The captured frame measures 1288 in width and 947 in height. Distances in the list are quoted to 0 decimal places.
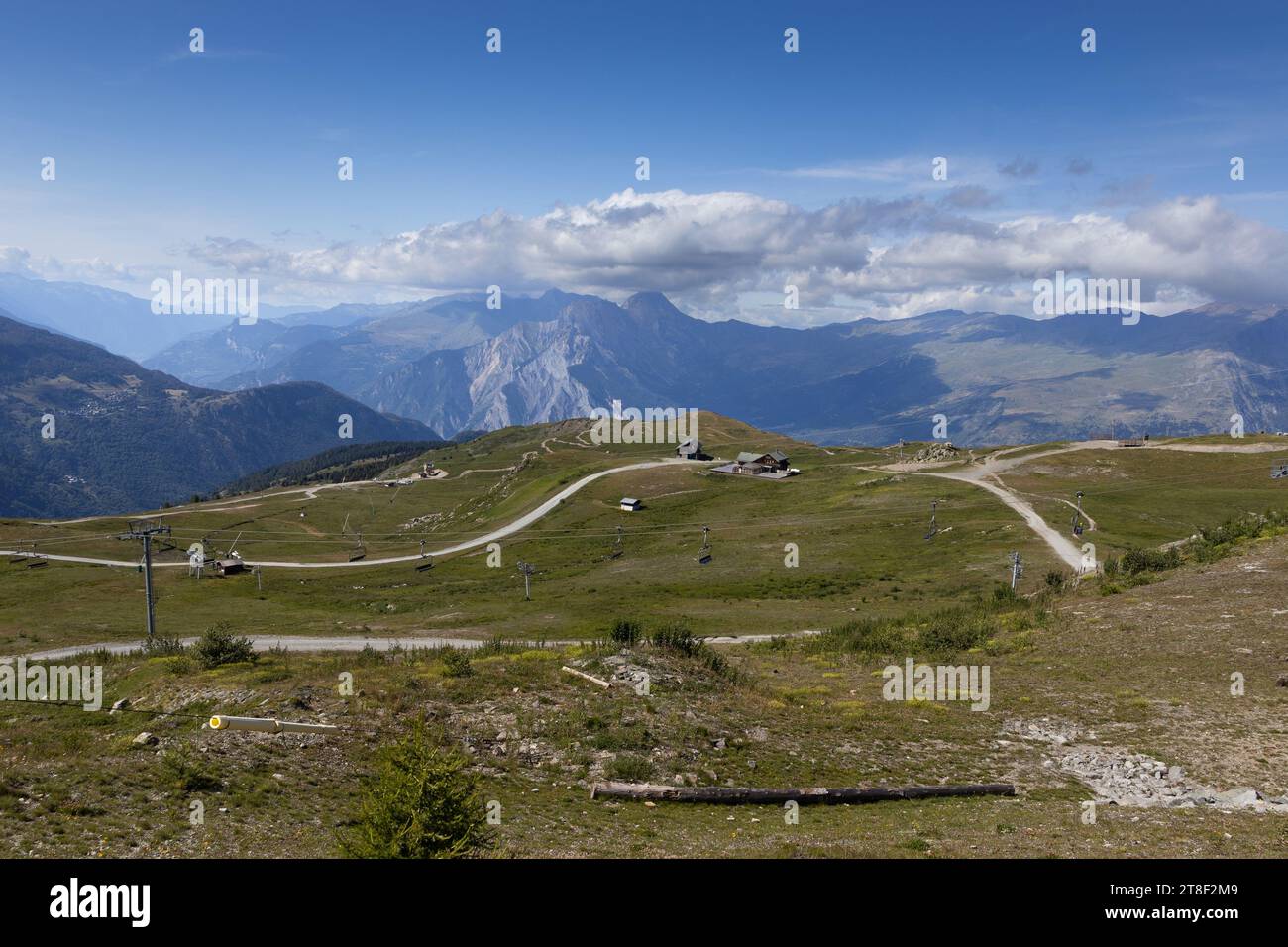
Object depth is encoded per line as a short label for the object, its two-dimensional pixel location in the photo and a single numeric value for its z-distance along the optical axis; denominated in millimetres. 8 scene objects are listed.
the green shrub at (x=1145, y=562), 55344
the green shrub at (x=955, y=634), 45281
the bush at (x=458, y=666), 34375
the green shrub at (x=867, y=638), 47125
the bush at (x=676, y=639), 40672
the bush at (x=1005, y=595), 56312
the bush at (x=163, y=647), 44638
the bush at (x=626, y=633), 41606
